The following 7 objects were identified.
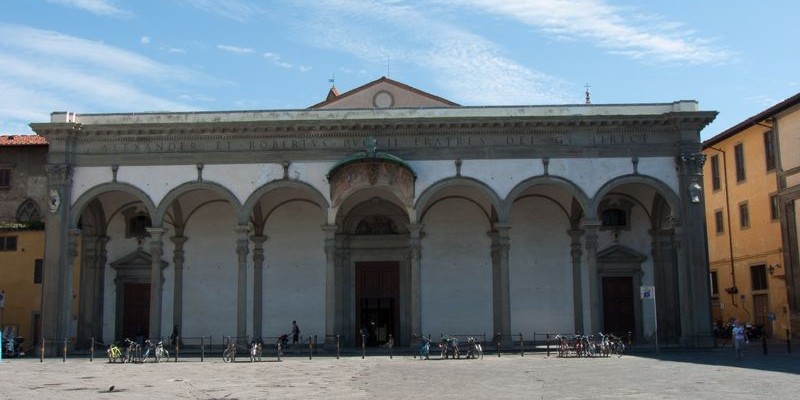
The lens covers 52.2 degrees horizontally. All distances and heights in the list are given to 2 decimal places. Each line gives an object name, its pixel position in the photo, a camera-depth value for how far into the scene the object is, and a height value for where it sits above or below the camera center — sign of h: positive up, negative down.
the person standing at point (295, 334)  29.81 -0.53
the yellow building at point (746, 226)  33.03 +3.86
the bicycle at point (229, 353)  24.58 -0.99
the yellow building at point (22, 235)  31.31 +3.36
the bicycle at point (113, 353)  24.61 -0.95
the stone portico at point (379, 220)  28.00 +3.67
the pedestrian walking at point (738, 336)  22.70 -0.59
